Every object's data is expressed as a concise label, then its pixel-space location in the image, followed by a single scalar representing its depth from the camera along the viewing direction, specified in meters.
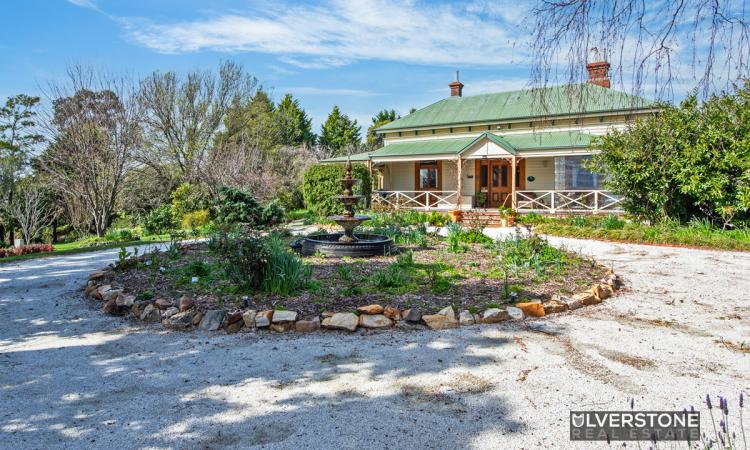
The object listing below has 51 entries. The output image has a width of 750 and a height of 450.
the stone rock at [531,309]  5.29
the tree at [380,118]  47.04
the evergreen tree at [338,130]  50.41
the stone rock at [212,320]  4.96
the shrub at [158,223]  17.20
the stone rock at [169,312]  5.23
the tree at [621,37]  2.74
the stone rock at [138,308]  5.51
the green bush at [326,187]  20.64
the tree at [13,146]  20.36
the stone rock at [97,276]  7.28
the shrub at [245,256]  5.73
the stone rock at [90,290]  6.60
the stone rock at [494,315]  5.05
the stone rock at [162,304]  5.45
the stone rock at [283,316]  4.88
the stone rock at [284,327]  4.86
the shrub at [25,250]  11.99
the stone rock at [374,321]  4.89
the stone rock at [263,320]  4.91
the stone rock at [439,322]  4.92
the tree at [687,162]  12.06
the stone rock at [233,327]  4.91
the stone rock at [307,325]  4.82
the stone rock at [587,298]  5.83
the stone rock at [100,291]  6.40
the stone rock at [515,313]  5.15
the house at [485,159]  19.31
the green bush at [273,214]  16.58
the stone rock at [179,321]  5.05
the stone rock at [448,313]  5.00
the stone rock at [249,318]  4.95
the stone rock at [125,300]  5.71
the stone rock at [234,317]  4.96
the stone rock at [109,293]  6.18
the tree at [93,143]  17.59
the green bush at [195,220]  18.50
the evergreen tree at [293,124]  42.81
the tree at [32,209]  19.28
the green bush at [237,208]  15.91
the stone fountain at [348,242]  8.90
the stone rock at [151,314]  5.33
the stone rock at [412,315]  4.96
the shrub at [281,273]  5.79
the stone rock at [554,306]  5.43
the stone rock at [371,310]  5.05
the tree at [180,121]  24.36
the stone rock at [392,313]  5.01
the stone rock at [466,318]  4.99
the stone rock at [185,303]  5.32
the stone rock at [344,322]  4.81
